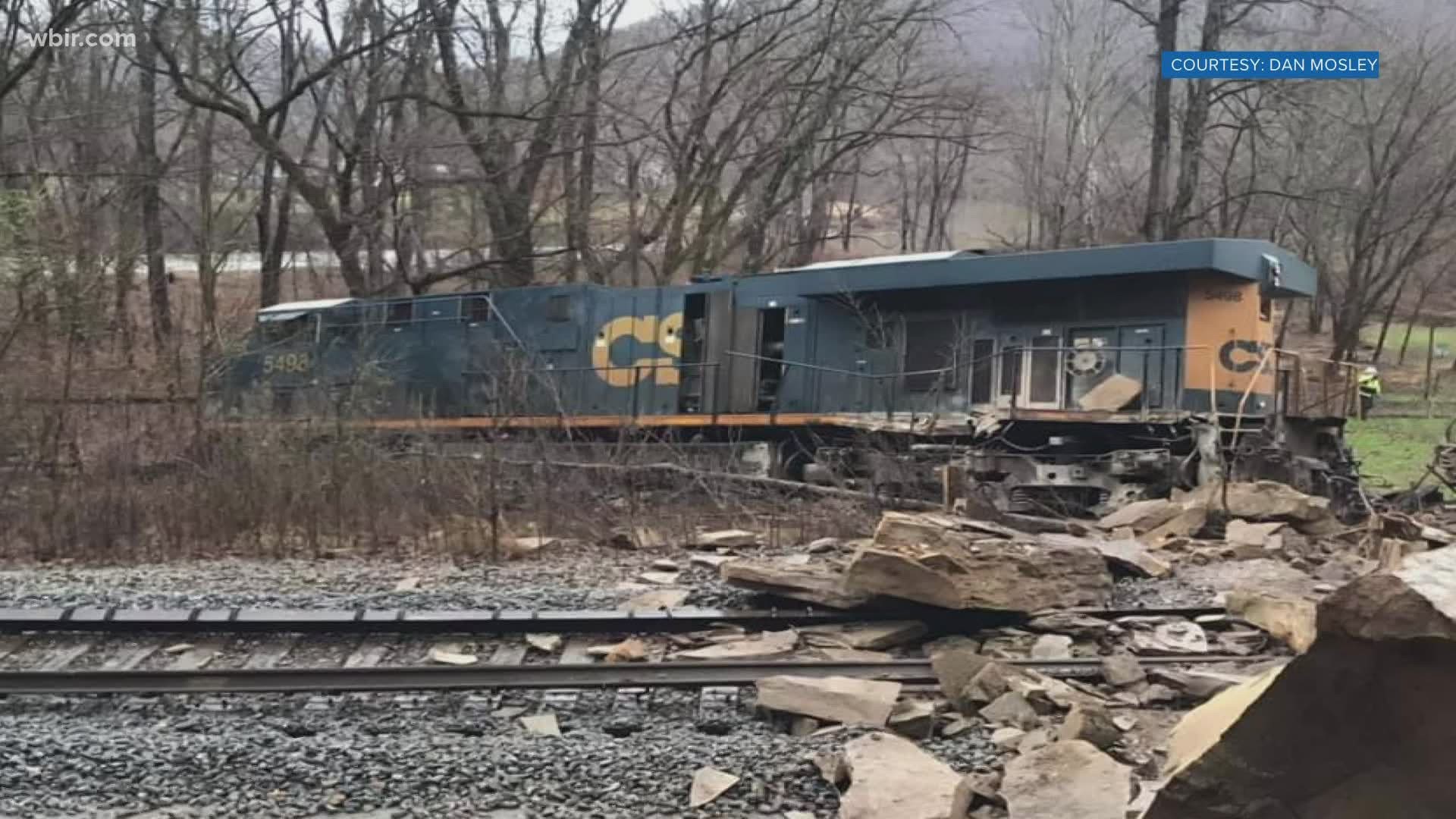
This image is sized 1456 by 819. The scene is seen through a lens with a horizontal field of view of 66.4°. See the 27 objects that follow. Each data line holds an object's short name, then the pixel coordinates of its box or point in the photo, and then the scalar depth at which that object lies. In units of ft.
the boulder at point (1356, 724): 8.14
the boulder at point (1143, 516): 35.91
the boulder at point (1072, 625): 21.72
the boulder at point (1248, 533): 32.99
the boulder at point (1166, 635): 20.76
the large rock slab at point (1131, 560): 27.40
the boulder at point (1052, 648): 20.61
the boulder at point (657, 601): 24.80
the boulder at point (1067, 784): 11.86
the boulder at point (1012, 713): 16.28
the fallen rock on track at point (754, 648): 21.20
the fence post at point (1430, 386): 84.48
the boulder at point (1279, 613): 19.90
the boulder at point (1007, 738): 15.39
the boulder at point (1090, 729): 14.64
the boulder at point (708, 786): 14.15
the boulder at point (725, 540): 33.96
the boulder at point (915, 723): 16.34
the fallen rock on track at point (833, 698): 16.78
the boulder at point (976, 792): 12.29
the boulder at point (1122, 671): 18.29
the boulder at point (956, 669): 17.69
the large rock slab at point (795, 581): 23.07
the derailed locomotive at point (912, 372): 42.14
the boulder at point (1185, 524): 35.12
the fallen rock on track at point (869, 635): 21.49
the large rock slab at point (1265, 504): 36.45
